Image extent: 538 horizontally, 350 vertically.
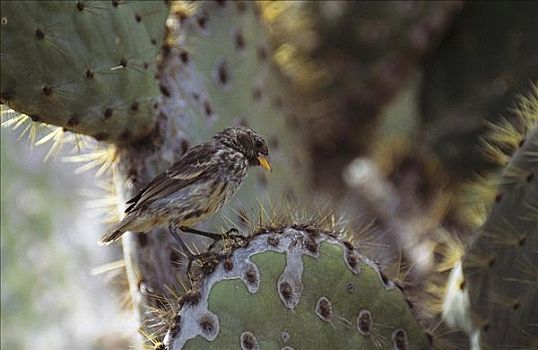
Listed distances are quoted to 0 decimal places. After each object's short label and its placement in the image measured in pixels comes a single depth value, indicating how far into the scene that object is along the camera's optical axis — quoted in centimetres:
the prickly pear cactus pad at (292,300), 517
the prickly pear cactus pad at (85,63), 593
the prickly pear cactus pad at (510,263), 612
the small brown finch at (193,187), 592
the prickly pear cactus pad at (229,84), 730
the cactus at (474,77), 840
